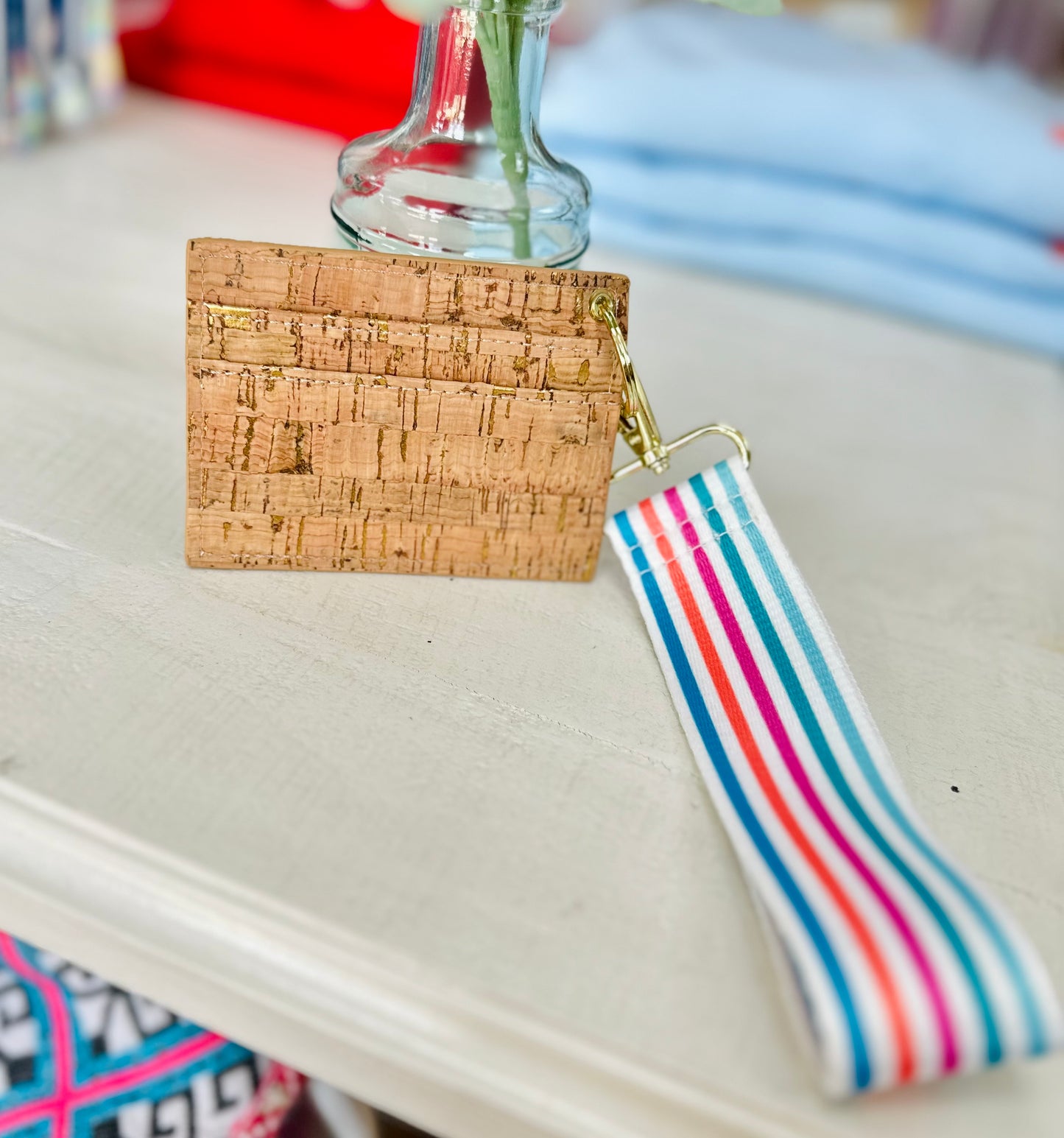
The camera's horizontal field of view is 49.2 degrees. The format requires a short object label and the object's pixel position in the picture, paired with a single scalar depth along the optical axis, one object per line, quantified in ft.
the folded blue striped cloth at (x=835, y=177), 2.19
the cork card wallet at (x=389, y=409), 1.20
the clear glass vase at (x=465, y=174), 1.34
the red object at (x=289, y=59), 2.56
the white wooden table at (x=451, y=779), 0.90
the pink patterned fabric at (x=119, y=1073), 1.27
